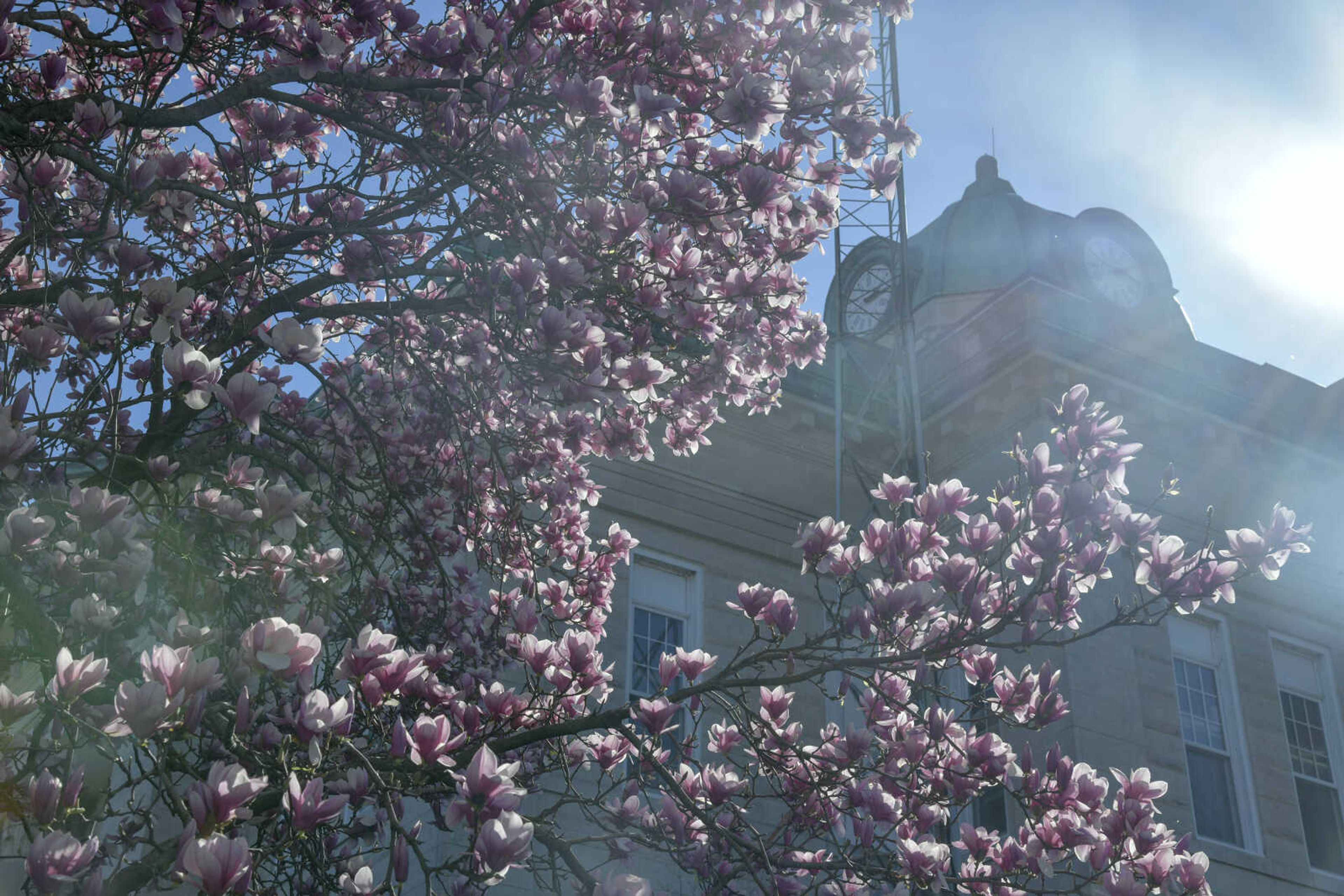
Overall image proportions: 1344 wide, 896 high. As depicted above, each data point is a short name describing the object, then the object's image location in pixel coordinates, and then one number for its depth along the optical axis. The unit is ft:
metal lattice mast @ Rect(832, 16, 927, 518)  41.45
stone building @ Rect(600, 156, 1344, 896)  41.22
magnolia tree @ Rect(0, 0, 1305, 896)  11.80
